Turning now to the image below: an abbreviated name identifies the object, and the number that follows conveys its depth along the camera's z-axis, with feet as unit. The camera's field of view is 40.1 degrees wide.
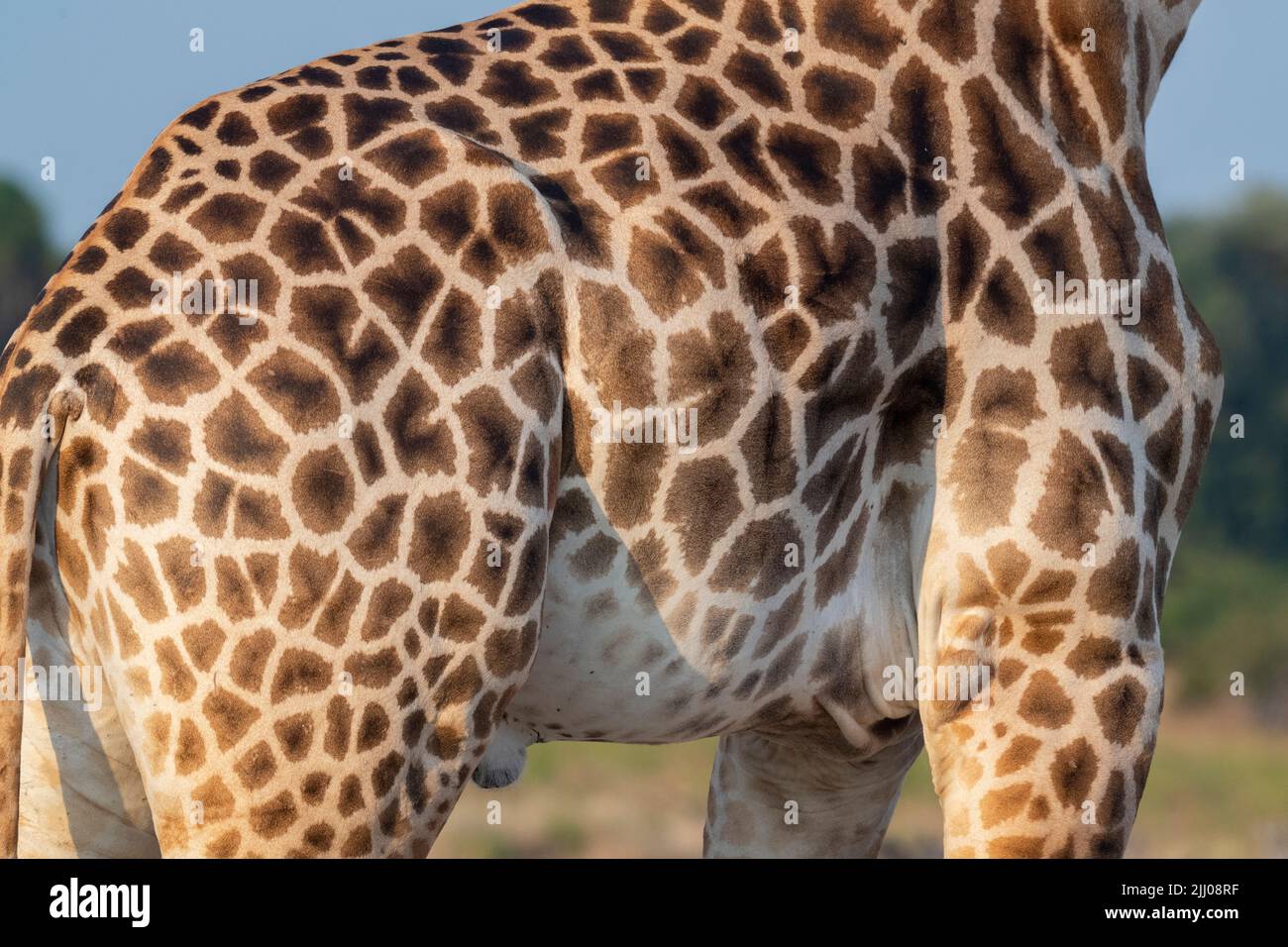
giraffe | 11.21
